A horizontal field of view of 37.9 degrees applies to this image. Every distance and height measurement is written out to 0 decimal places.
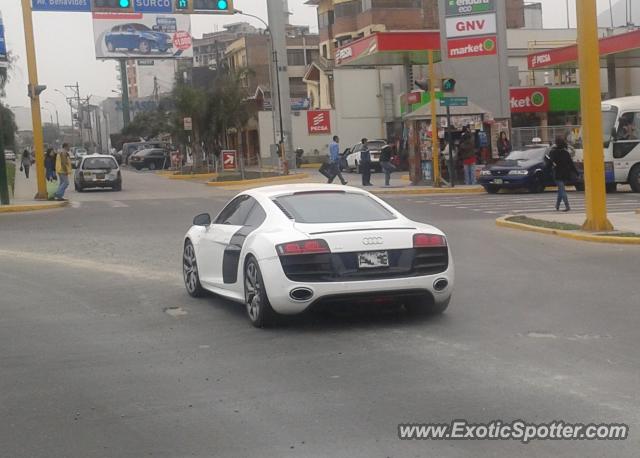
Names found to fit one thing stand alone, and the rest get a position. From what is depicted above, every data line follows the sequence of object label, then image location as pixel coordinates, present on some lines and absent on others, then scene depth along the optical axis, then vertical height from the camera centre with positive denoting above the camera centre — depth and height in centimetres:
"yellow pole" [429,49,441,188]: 2859 +48
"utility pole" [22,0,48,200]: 2695 +214
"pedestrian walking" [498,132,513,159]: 3219 -13
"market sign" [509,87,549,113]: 4653 +207
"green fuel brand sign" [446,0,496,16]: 3544 +525
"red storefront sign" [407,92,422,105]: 3438 +189
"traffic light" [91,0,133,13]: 2772 +491
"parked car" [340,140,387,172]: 4475 -20
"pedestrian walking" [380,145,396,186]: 3042 -31
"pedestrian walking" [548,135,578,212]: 1939 -53
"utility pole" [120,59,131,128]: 9823 +795
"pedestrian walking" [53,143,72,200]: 2830 +15
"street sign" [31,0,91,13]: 2769 +505
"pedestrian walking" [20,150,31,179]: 5146 +87
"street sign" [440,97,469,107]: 2825 +137
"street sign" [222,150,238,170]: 4397 +12
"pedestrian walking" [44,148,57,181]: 3597 +43
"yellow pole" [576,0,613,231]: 1534 +35
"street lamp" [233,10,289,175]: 4091 +245
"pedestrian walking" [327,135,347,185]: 3002 -17
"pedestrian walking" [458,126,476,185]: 2927 -28
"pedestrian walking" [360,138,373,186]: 3080 -41
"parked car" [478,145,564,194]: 2741 -93
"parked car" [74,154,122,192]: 3488 -10
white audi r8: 841 -94
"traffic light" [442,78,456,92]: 2797 +186
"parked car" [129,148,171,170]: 6600 +61
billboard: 6912 +979
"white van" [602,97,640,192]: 2642 -25
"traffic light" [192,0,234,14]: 2831 +476
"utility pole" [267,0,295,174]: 4288 +397
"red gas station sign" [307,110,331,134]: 5831 +214
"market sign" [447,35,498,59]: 3650 +382
